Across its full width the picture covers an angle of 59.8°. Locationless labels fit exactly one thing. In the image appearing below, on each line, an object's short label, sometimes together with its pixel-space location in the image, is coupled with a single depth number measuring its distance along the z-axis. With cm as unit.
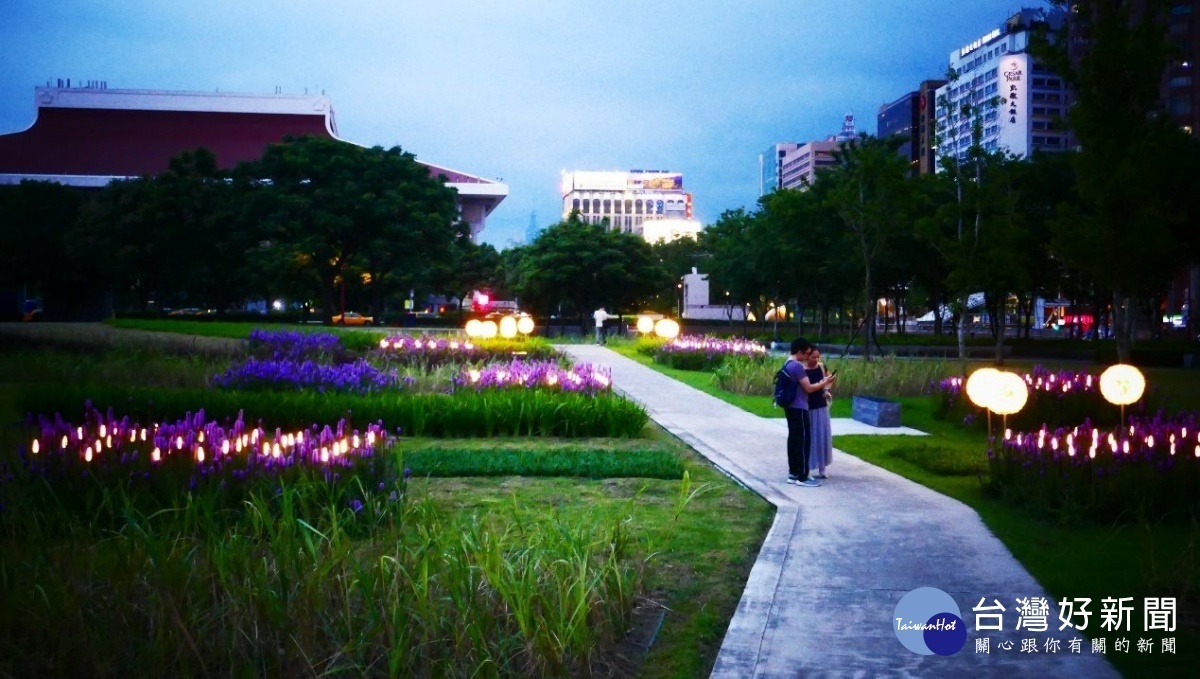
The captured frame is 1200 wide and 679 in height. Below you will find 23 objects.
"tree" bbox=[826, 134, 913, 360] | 2733
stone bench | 1541
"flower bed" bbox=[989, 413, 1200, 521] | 841
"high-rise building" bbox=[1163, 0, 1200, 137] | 9544
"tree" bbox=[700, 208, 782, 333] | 4569
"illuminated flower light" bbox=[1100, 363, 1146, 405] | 1142
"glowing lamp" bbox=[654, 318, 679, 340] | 3888
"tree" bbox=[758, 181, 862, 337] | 3791
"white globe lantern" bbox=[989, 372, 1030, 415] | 1048
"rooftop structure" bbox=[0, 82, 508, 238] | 7262
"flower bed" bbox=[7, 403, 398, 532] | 740
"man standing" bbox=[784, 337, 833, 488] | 1019
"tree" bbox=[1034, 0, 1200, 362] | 2119
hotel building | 12494
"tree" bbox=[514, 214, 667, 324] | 4584
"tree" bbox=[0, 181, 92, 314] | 5102
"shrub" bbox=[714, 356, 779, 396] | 2088
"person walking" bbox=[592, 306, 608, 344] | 3903
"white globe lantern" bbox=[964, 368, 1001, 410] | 1076
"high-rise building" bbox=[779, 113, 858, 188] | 19062
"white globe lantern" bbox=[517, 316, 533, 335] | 3653
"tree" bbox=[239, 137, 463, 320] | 4178
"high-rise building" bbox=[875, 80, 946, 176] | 13775
